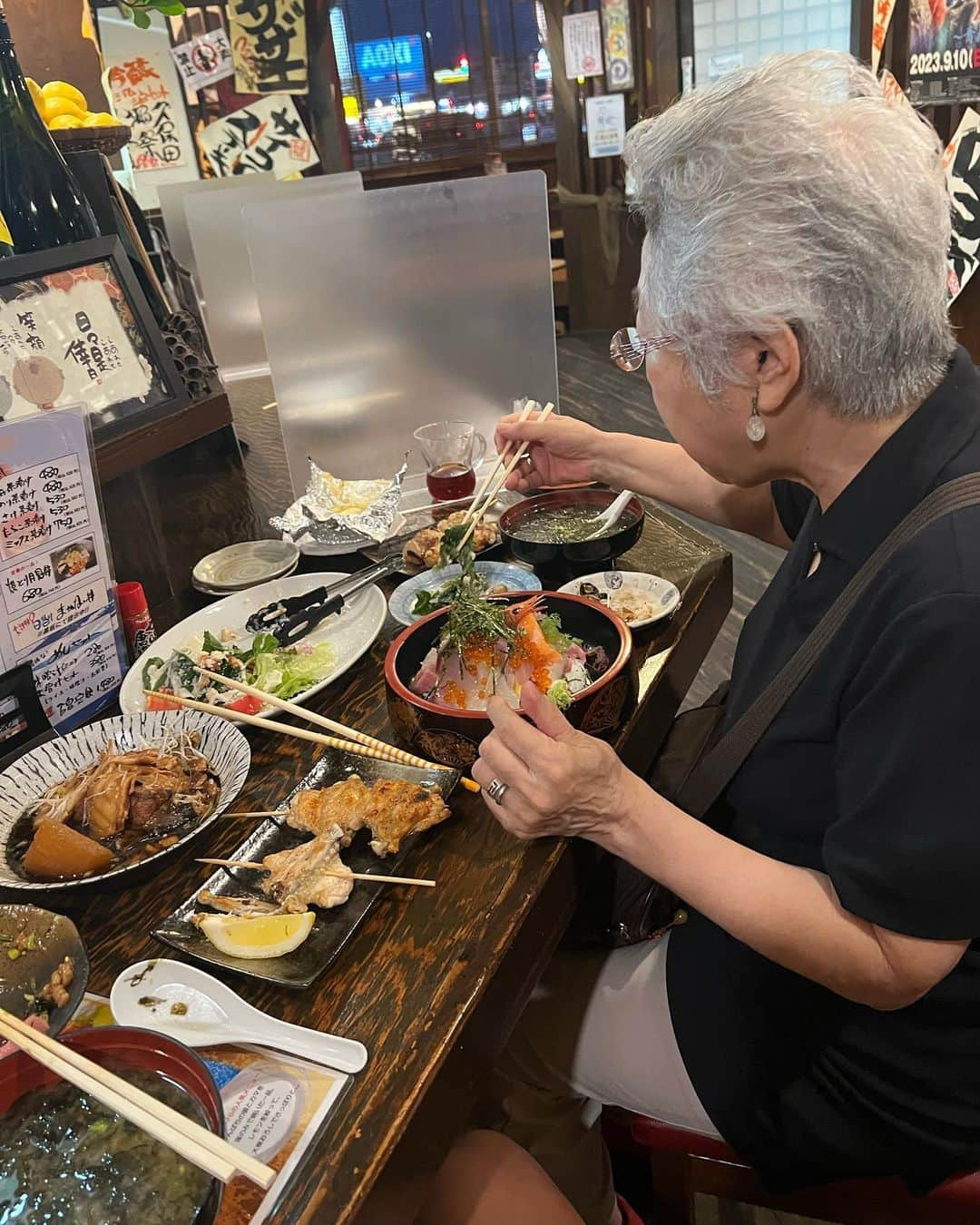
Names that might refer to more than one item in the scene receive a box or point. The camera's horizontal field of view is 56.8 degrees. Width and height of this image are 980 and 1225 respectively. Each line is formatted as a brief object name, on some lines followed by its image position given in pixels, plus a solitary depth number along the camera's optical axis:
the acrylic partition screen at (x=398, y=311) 2.29
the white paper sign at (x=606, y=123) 6.92
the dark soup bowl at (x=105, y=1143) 0.72
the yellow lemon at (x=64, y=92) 1.97
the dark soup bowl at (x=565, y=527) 1.76
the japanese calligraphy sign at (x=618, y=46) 6.54
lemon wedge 1.04
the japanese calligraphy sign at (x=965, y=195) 4.50
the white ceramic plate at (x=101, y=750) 1.23
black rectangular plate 1.02
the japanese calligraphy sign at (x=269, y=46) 6.51
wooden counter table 0.85
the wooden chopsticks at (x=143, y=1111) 0.70
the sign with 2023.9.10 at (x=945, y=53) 4.27
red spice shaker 1.71
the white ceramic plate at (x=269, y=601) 1.60
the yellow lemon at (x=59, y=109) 1.92
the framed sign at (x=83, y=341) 1.62
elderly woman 0.96
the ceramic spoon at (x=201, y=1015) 0.93
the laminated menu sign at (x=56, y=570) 1.39
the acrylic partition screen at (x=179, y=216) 4.11
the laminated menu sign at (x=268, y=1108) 0.81
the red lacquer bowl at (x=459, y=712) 1.25
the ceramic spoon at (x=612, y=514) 1.82
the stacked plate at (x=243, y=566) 1.94
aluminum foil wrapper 2.06
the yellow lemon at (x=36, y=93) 1.84
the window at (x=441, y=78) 7.55
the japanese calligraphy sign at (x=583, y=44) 6.70
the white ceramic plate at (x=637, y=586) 1.65
